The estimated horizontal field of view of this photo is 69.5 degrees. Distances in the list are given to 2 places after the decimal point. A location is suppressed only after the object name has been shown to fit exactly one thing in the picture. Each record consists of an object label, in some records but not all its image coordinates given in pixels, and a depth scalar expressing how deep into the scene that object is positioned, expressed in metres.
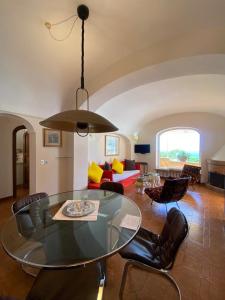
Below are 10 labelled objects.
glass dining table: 1.20
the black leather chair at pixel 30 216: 1.58
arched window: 6.92
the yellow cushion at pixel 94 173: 4.65
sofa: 4.59
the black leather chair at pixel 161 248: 1.38
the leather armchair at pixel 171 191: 3.16
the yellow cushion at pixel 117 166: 6.19
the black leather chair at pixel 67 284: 1.13
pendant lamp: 1.35
